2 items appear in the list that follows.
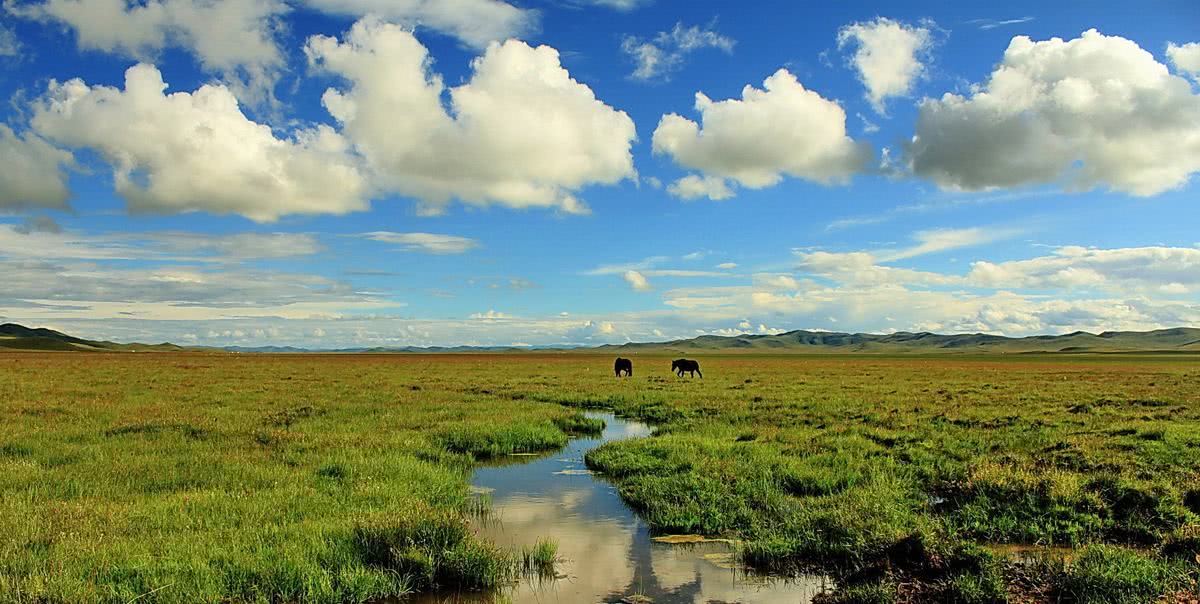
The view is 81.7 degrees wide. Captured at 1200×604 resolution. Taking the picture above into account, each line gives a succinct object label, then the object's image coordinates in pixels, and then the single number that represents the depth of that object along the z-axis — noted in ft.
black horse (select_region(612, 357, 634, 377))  169.74
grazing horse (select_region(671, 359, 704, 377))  169.68
